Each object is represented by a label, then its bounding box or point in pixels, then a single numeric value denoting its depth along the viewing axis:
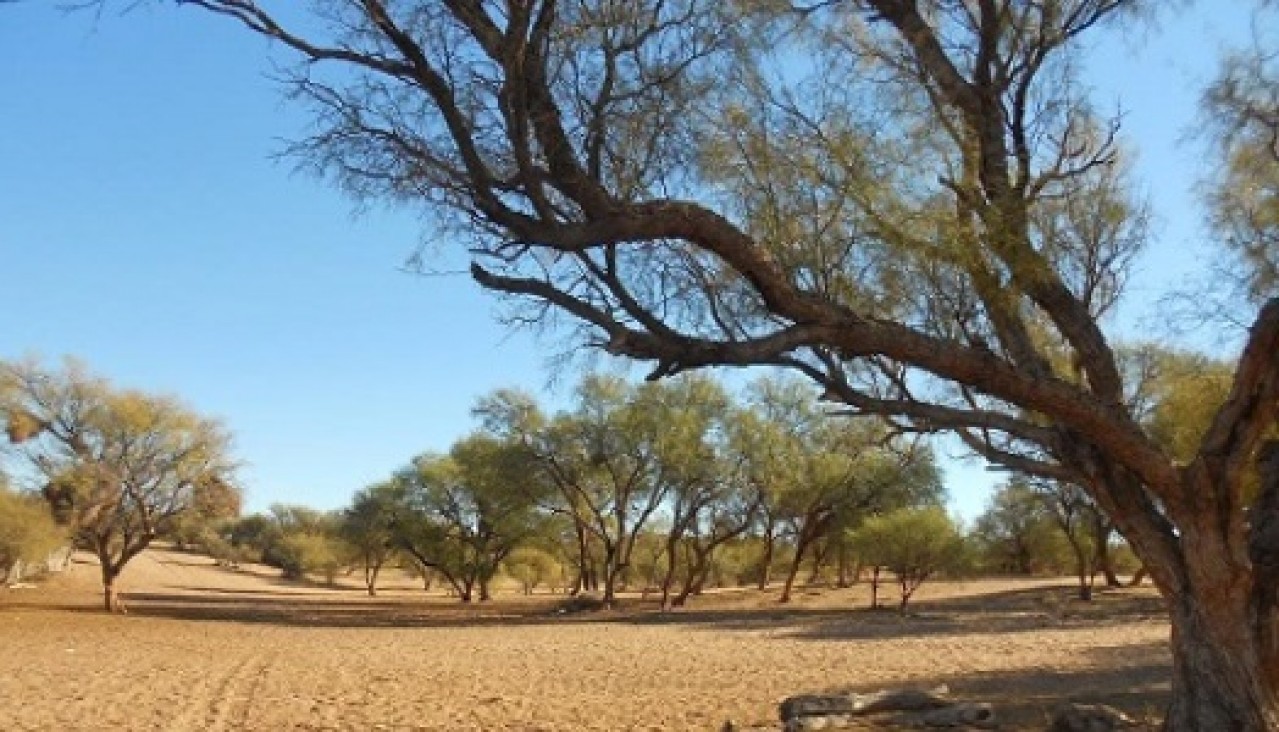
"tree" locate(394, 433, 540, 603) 53.41
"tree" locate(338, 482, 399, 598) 60.16
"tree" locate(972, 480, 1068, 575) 58.59
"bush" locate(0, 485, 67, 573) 38.88
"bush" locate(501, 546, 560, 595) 68.51
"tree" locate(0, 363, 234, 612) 37.53
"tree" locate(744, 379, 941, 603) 41.00
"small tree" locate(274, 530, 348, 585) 87.19
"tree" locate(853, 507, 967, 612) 36.94
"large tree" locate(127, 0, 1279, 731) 6.81
